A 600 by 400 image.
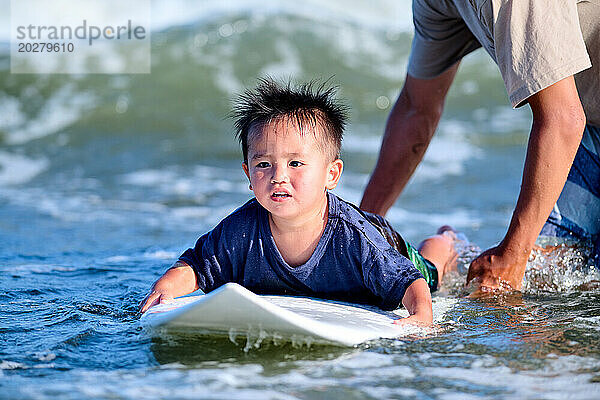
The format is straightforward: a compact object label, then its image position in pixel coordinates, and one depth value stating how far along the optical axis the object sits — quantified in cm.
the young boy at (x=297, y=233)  493
